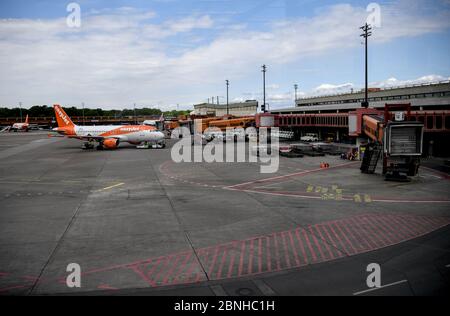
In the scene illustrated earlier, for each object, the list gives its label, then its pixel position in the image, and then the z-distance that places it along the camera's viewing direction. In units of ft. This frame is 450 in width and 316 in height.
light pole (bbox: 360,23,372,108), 211.00
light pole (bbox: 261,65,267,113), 318.14
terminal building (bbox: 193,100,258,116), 623.56
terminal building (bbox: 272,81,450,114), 194.39
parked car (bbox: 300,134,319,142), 285.23
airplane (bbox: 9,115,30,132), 572.51
